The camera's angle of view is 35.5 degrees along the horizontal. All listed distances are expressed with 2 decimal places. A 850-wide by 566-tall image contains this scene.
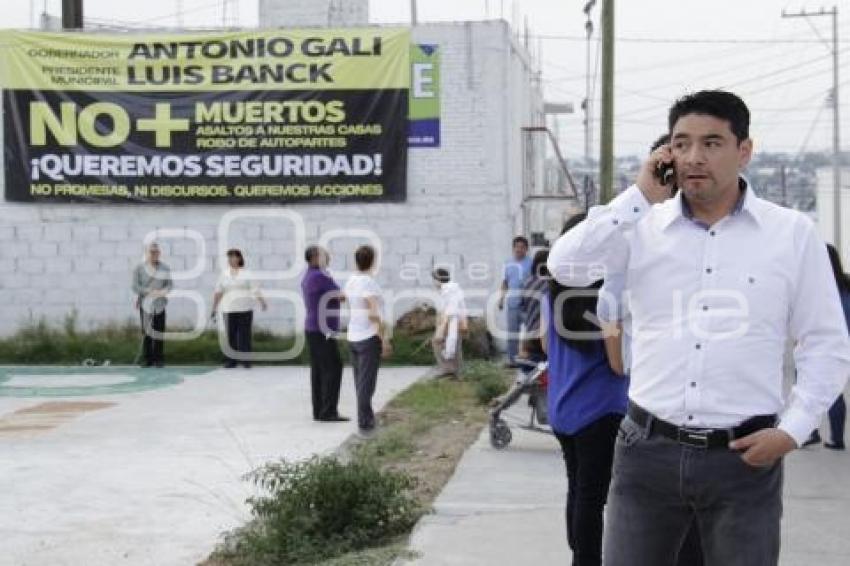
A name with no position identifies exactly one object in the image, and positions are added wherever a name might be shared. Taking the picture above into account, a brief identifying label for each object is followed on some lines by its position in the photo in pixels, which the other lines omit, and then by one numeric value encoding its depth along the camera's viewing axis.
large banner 19.52
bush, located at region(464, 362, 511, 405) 14.08
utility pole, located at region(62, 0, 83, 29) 22.55
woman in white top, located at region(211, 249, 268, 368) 18.36
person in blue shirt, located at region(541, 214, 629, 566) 5.80
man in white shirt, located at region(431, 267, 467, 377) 16.55
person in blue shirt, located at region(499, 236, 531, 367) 18.09
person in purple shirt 12.83
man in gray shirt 18.66
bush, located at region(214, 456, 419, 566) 7.20
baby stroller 10.95
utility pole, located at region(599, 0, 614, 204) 22.01
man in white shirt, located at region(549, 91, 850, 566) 3.84
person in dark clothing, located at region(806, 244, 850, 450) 10.66
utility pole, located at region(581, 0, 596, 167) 29.85
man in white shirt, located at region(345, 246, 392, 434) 12.19
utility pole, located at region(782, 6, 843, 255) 54.03
